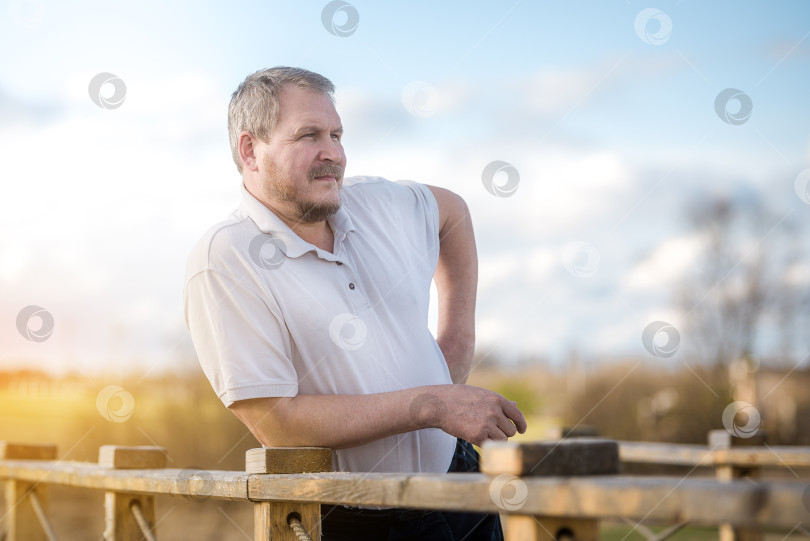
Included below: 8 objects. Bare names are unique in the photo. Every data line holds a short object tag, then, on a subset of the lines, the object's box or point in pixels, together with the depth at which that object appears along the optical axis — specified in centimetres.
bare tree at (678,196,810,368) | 1155
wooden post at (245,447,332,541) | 174
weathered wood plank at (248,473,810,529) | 96
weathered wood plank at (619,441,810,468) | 300
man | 187
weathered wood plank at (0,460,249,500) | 186
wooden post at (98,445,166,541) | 247
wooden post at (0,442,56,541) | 331
